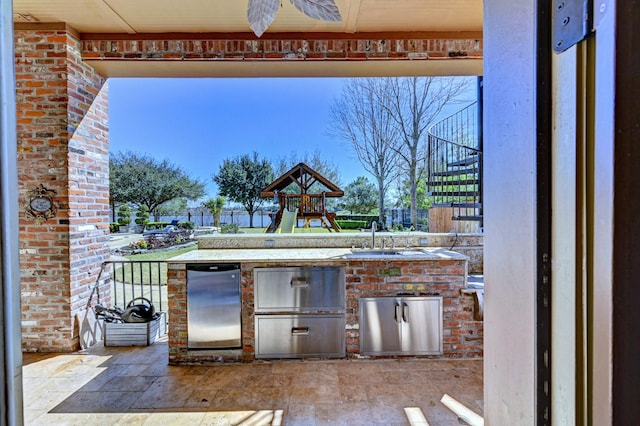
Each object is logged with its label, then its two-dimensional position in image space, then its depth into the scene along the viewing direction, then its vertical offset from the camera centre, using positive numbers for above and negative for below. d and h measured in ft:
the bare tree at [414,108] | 26.68 +8.22
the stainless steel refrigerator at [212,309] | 10.07 -3.12
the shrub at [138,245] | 28.22 -3.15
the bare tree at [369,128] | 27.78 +6.83
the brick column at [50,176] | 10.24 +1.04
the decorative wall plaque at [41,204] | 10.24 +0.16
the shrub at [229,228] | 16.99 -1.20
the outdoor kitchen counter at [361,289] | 10.09 -2.58
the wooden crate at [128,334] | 11.09 -4.26
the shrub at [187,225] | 32.96 -1.73
